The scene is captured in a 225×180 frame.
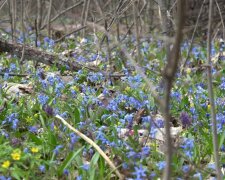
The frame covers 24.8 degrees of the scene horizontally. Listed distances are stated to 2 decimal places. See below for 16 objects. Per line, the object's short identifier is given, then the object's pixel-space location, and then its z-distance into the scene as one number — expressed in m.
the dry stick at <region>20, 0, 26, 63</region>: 5.55
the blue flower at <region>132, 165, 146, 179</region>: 1.86
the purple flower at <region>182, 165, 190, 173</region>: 1.92
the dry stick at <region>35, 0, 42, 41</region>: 6.80
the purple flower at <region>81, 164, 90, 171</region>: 2.08
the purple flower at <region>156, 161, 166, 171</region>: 2.00
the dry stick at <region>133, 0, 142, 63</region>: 3.82
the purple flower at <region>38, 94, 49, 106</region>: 3.24
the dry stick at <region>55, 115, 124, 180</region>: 2.08
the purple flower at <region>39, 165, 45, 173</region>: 2.06
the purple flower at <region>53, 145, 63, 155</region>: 2.22
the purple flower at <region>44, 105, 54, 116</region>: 2.90
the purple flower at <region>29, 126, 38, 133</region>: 2.66
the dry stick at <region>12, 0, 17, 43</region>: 5.80
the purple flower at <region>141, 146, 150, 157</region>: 2.14
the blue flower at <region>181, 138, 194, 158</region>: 2.20
